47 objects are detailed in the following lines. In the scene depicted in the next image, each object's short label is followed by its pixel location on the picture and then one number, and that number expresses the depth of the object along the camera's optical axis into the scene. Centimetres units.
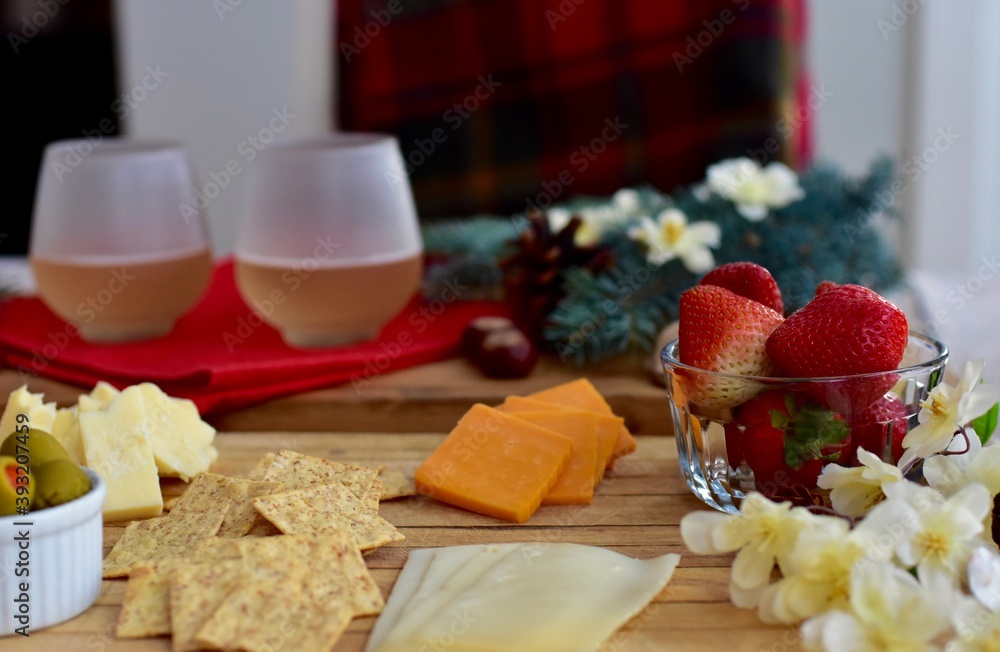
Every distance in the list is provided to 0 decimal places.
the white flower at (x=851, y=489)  81
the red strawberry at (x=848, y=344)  81
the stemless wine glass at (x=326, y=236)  127
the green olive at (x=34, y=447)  76
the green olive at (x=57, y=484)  74
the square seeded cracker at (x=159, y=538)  82
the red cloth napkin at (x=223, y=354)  120
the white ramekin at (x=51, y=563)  72
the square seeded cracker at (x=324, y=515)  83
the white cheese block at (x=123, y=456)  91
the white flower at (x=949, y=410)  80
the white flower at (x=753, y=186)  149
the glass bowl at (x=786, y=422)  82
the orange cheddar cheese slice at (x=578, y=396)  109
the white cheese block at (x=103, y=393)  104
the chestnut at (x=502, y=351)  127
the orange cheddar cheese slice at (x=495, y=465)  91
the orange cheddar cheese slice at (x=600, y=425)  100
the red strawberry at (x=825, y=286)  91
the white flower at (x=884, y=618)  63
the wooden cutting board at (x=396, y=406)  118
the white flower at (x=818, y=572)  68
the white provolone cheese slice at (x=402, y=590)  71
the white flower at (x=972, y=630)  63
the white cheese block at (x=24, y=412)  96
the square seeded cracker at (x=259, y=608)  68
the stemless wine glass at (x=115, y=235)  131
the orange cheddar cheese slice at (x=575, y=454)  94
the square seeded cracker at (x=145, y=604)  72
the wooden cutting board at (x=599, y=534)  71
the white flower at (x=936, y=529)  68
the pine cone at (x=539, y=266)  140
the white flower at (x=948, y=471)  80
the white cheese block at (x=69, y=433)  96
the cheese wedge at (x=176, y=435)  99
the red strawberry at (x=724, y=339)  84
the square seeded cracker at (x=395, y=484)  96
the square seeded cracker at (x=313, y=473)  95
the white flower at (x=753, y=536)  72
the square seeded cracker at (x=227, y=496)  87
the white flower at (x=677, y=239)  137
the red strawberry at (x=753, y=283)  91
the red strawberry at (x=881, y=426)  84
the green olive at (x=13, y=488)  71
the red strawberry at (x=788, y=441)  83
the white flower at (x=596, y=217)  150
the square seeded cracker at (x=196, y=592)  70
